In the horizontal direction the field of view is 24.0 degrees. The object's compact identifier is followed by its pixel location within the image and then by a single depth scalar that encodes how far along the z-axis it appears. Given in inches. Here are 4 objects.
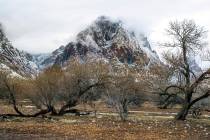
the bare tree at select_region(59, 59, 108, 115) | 2528.1
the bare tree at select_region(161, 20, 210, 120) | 2137.7
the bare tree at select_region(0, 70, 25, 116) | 2487.7
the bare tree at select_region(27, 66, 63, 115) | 2555.6
